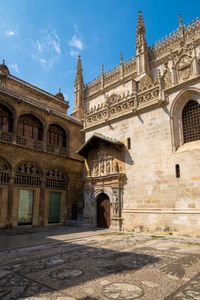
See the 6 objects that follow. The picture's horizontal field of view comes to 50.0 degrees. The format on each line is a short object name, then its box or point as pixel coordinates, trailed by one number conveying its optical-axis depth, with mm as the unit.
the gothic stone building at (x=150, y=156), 10805
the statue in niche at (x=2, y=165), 14666
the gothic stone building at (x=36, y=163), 15062
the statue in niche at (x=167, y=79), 12473
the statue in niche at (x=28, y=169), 16189
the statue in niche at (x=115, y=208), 13242
